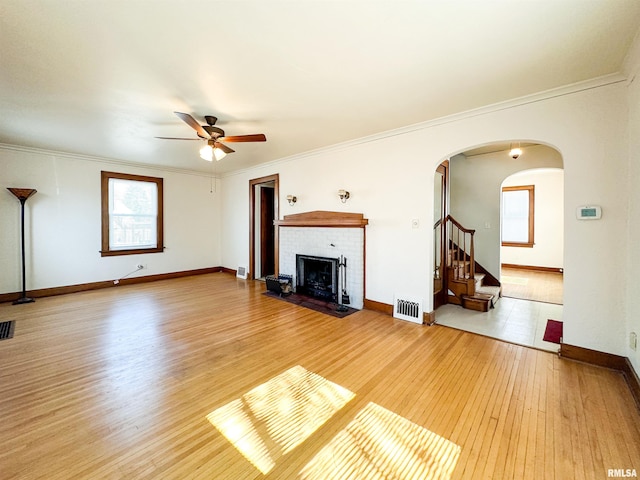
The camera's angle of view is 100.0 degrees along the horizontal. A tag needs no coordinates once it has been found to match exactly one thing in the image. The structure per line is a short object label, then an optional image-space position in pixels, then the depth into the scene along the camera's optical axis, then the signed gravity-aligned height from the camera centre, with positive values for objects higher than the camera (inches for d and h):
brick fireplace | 173.9 -3.9
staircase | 173.0 -33.8
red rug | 126.1 -47.4
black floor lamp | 181.1 +22.9
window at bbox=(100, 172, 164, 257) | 227.5 +20.2
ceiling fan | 133.9 +50.1
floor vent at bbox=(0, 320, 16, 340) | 129.3 -47.3
